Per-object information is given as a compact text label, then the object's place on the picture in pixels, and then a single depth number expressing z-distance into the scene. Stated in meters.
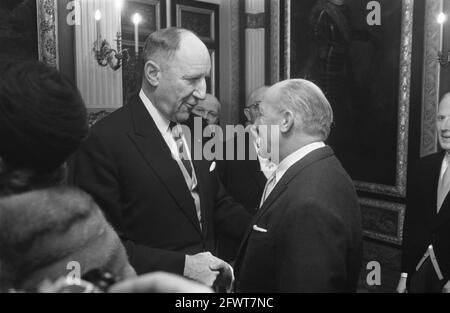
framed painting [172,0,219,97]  5.43
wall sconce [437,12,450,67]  3.95
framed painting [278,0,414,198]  4.55
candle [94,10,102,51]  4.23
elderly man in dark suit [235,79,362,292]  1.60
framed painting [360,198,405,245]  4.65
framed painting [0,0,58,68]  3.81
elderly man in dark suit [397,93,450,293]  2.80
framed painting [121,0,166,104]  4.79
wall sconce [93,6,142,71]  4.26
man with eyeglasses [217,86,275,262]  3.41
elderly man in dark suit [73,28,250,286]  1.91
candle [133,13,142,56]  3.43
